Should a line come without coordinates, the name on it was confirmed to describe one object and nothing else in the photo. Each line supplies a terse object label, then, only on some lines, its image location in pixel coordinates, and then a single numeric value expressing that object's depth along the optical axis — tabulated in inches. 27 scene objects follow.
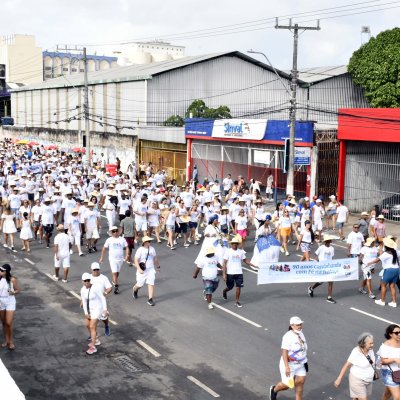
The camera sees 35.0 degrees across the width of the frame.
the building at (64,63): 4407.0
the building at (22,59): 4052.7
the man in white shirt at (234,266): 520.4
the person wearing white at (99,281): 433.4
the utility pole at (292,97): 920.9
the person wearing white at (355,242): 611.8
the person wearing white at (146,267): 525.3
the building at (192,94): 1736.0
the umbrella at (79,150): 1723.7
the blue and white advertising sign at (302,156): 1028.0
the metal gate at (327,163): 1072.8
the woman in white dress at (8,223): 742.1
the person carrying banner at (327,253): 549.7
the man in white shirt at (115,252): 566.3
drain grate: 398.6
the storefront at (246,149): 1082.7
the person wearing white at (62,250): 591.8
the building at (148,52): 4756.4
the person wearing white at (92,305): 426.3
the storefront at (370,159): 986.7
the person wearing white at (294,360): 330.6
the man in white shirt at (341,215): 828.6
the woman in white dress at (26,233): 737.6
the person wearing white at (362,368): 312.8
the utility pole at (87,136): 1492.4
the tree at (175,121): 1678.2
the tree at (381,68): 1470.2
